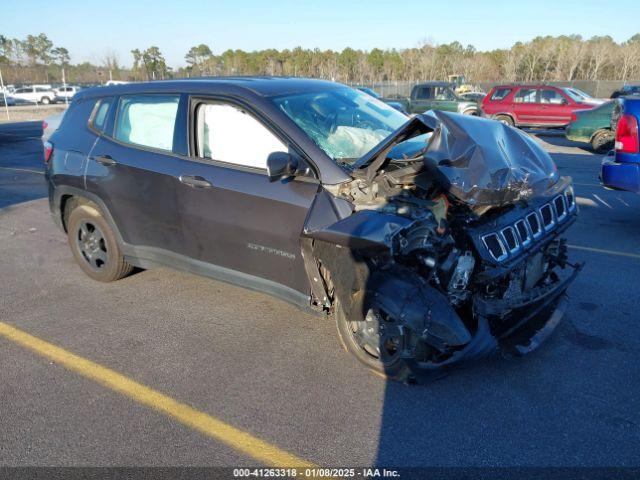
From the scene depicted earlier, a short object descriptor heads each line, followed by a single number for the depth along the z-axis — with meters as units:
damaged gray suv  2.98
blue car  5.96
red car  17.71
